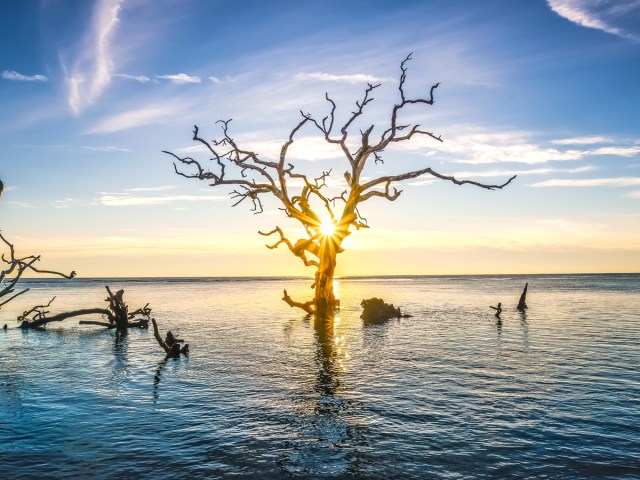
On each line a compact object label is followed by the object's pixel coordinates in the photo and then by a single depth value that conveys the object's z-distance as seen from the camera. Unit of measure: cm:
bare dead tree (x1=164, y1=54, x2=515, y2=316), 3181
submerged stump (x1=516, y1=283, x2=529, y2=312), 4660
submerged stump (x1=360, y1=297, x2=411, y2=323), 3909
